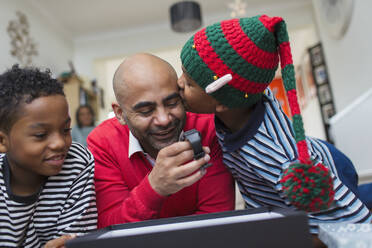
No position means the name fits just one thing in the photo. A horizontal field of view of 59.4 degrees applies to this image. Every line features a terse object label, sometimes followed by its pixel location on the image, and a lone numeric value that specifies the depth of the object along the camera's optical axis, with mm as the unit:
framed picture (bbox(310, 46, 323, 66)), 4363
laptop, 411
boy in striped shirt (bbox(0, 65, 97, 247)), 734
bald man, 710
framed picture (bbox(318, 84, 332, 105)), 4191
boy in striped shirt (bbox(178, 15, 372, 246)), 719
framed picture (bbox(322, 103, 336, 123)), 4152
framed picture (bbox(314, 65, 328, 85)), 4301
